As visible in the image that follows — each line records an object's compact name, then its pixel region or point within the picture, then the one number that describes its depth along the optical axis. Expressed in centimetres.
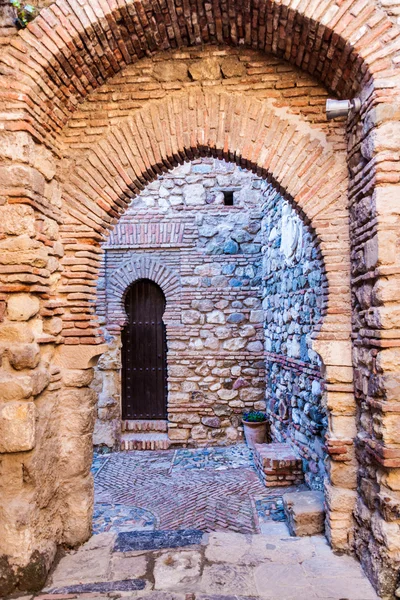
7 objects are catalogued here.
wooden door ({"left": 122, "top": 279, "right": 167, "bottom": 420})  746
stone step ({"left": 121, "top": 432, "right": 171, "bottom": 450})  710
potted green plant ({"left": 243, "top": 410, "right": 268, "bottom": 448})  689
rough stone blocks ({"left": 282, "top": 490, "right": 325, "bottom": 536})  358
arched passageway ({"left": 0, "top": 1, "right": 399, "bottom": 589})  282
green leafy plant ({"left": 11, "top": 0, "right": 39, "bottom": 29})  295
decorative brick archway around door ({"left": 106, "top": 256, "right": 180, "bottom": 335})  723
